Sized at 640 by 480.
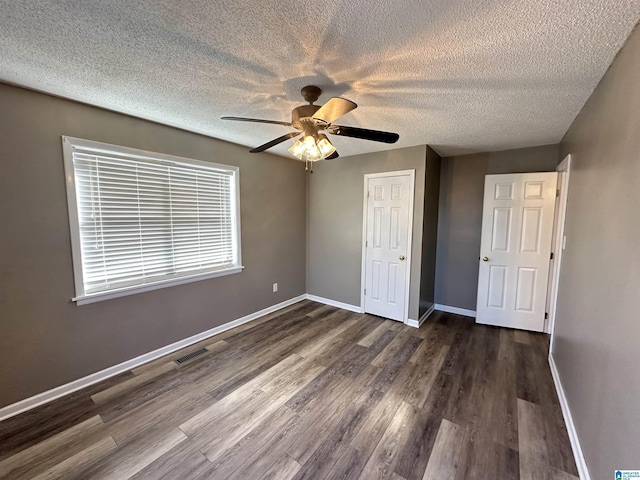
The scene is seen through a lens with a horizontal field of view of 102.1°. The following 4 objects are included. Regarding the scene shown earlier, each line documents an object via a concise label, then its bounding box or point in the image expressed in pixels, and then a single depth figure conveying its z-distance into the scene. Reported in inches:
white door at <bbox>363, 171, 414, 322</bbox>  134.6
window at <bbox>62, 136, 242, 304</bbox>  85.6
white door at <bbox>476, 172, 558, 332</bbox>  123.6
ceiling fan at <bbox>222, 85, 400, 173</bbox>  67.3
